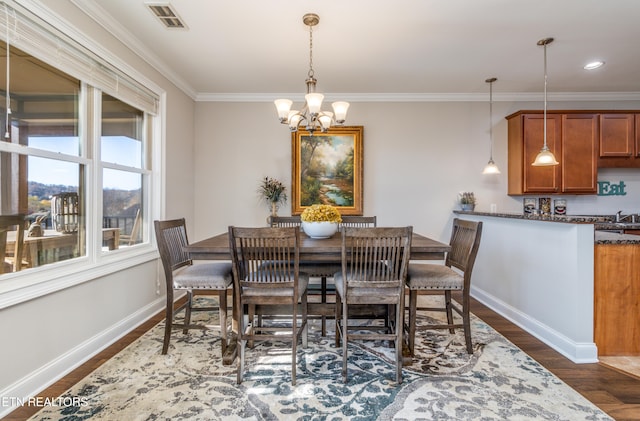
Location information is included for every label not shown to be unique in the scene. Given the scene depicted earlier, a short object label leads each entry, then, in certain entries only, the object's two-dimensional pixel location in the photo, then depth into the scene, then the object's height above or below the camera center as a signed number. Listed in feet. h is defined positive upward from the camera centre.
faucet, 13.71 -0.26
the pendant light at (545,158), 10.37 +1.77
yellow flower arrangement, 8.44 -0.13
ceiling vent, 7.77 +5.04
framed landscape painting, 14.14 +1.86
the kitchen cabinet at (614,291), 7.68 -1.96
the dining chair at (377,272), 6.44 -1.34
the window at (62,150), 6.15 +1.38
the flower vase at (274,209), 14.04 +0.00
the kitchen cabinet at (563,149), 13.10 +2.58
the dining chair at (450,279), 7.46 -1.66
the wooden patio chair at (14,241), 6.00 -0.65
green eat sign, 14.16 +1.00
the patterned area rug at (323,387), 5.74 -3.68
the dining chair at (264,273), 6.35 -1.38
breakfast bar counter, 7.61 -1.91
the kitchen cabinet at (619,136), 13.11 +3.15
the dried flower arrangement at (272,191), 13.89 +0.81
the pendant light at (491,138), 12.60 +3.29
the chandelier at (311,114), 8.43 +2.65
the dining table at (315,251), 7.18 -0.98
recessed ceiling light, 10.91 +5.16
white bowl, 8.45 -0.53
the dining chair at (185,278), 7.58 -1.70
